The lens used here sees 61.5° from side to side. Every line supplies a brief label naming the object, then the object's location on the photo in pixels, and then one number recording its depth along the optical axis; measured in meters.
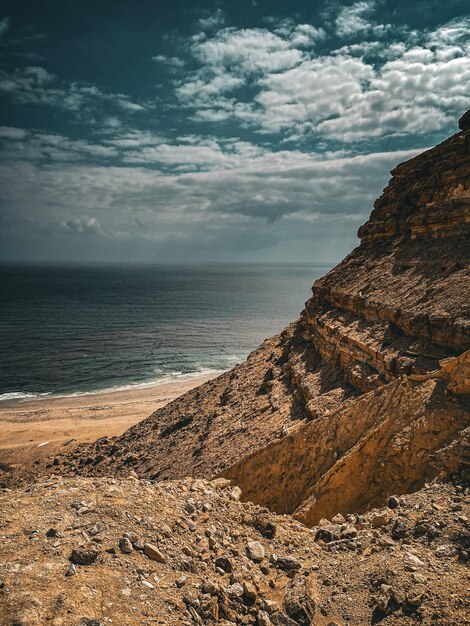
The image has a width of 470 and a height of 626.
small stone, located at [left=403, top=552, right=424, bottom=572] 6.77
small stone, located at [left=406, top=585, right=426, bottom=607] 6.09
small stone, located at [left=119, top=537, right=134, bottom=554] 7.35
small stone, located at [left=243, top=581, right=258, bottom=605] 6.96
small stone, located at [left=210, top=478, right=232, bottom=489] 12.45
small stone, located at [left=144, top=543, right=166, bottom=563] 7.38
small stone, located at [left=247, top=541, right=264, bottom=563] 8.12
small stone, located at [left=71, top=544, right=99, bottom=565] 6.79
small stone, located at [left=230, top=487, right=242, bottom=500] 11.23
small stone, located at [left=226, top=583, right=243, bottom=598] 6.88
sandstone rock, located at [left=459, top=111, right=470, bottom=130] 21.73
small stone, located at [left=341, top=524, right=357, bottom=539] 8.53
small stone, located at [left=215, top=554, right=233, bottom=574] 7.63
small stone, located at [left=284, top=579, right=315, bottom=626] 6.56
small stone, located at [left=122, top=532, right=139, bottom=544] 7.69
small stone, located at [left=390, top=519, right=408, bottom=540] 7.78
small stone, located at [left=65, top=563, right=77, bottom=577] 6.46
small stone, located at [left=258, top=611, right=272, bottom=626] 6.45
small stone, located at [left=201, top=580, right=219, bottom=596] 6.88
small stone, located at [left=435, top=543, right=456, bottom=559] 6.93
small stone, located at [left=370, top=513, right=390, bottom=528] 8.41
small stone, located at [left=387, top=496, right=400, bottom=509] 8.74
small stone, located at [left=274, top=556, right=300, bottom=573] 7.79
